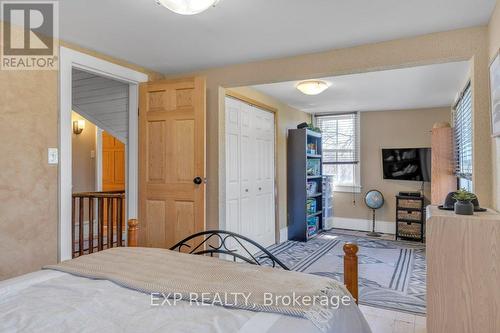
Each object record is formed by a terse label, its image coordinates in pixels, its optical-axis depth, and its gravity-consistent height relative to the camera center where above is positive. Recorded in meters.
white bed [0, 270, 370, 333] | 1.08 -0.51
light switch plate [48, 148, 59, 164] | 2.70 +0.12
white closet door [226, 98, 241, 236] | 4.17 +0.07
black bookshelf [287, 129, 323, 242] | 5.53 -0.29
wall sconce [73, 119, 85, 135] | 5.69 +0.77
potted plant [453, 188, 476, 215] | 2.04 -0.22
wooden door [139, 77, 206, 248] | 3.28 +0.10
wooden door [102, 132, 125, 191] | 5.96 +0.11
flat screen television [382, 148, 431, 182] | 5.77 +0.09
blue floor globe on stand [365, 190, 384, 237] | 6.09 -0.58
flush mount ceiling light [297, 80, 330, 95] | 4.09 +1.04
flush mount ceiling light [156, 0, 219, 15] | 1.79 +0.90
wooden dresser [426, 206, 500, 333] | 1.93 -0.63
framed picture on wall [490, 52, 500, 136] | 2.02 +0.46
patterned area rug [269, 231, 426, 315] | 3.14 -1.22
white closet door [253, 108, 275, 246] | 4.86 -0.11
